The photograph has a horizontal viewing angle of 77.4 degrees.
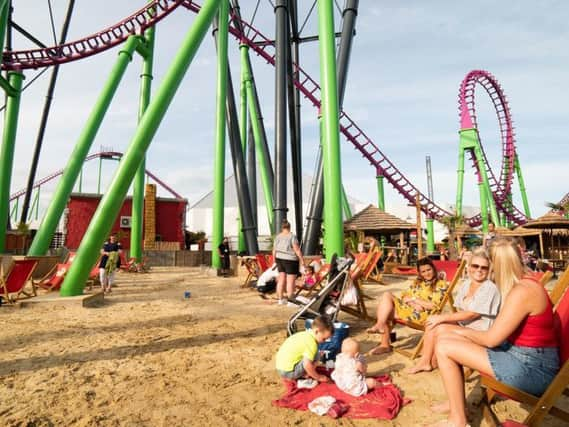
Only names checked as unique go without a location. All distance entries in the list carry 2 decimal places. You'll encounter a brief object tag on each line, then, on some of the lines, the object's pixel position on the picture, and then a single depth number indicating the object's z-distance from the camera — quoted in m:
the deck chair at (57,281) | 7.49
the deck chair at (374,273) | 7.47
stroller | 3.84
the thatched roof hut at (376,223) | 16.61
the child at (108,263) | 7.67
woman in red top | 1.74
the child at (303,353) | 2.64
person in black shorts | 5.84
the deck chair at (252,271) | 8.80
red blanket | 2.21
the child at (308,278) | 6.51
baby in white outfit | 2.51
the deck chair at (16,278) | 5.95
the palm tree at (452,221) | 25.80
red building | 23.44
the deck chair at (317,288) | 6.08
